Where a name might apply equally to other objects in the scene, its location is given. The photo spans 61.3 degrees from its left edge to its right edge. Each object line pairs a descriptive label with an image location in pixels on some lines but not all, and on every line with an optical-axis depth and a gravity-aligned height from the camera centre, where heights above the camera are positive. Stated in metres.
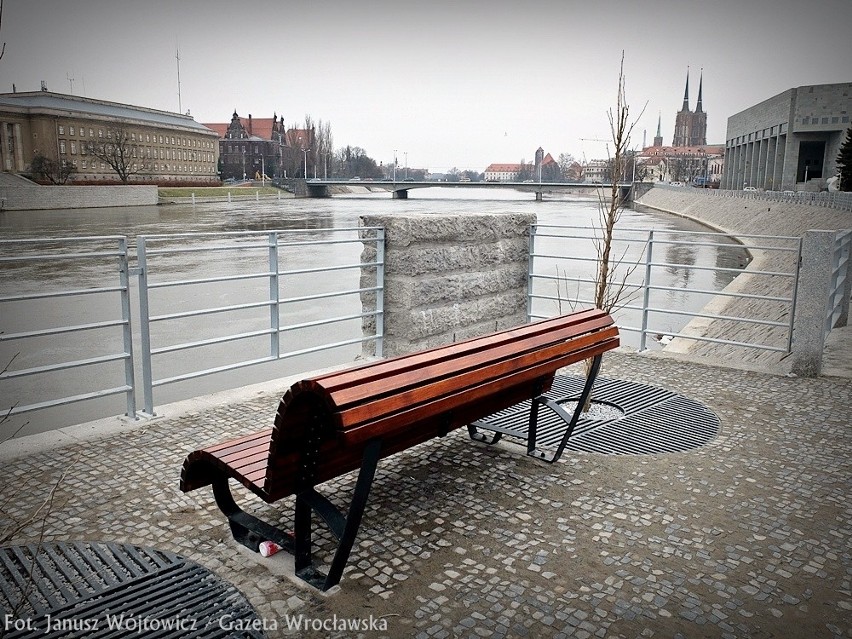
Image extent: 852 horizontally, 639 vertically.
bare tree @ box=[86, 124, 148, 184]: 83.31 +3.58
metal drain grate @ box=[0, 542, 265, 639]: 3.01 -1.83
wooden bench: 2.89 -1.03
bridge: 78.88 -0.10
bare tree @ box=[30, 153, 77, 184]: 68.19 +0.96
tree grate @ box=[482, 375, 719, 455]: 5.43 -1.92
